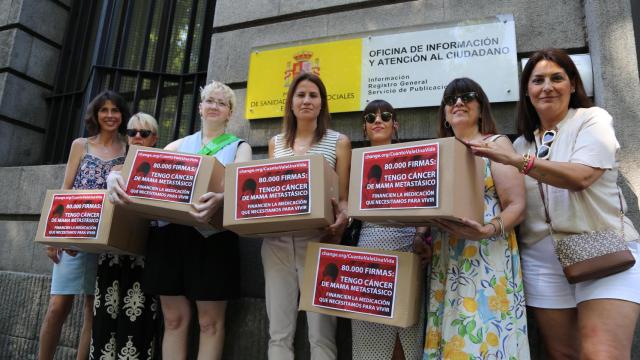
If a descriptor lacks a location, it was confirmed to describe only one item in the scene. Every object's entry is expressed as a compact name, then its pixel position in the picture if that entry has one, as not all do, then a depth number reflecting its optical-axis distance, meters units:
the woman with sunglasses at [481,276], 1.99
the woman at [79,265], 3.36
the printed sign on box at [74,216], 2.85
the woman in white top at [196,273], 2.79
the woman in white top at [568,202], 1.88
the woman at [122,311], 3.04
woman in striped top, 2.60
